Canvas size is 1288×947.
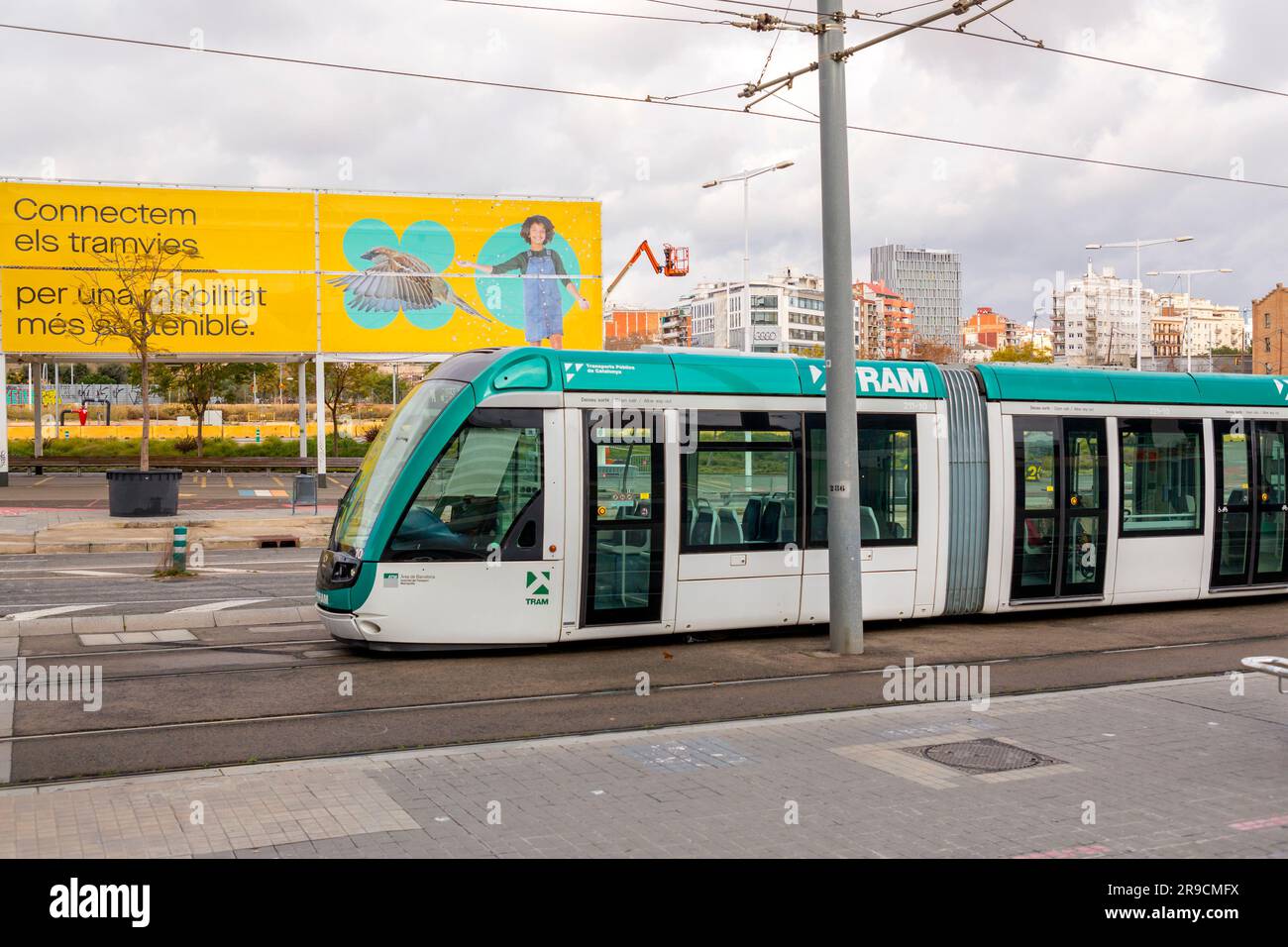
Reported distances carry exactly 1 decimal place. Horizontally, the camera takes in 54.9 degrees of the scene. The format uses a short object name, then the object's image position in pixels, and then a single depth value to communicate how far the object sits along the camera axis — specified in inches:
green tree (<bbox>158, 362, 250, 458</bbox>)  1967.3
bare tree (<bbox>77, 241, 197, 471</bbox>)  1402.6
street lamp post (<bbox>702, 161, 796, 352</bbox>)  1245.9
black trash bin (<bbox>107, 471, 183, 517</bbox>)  1080.2
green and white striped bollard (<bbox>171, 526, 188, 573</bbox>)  706.2
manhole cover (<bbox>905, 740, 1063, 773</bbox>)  307.1
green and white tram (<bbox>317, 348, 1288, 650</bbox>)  438.6
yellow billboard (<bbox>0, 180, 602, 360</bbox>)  1449.3
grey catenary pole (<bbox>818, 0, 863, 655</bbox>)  464.4
